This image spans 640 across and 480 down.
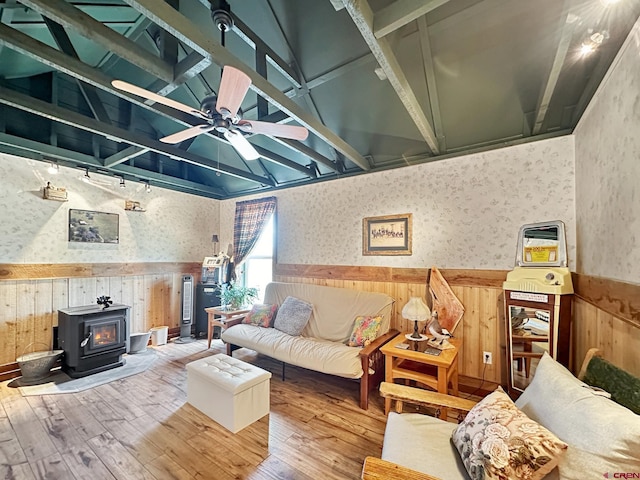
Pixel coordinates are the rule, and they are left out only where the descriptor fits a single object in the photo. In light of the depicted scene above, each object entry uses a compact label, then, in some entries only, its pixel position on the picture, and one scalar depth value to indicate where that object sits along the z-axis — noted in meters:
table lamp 2.49
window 4.64
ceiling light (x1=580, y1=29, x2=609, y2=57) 1.54
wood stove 3.09
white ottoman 2.12
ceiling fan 1.56
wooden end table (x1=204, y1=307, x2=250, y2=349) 3.75
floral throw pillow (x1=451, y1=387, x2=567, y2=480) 0.96
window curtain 4.51
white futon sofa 2.55
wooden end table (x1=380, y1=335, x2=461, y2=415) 2.14
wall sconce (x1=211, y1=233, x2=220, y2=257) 5.22
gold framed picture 3.16
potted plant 4.08
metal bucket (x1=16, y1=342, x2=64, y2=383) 2.89
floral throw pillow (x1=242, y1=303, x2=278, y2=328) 3.60
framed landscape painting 3.58
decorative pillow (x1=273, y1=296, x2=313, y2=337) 3.35
